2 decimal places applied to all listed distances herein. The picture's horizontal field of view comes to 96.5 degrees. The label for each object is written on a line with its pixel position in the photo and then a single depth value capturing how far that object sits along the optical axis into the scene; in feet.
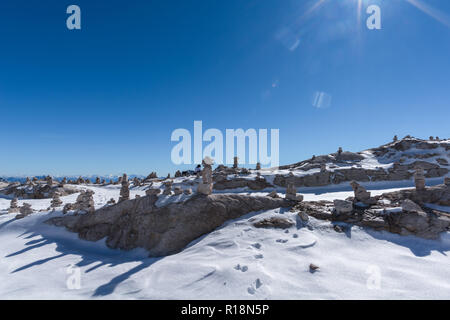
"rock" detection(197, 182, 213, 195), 43.98
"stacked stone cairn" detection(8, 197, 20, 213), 60.09
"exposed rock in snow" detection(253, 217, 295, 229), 35.06
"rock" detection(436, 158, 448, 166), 99.28
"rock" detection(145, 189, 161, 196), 47.81
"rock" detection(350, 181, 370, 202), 41.68
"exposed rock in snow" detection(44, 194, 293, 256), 37.58
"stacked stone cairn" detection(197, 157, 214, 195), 44.11
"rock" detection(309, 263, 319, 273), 23.06
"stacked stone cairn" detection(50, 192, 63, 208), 60.18
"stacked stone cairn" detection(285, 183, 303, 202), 45.11
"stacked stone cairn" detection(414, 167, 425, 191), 42.47
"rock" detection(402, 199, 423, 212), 33.65
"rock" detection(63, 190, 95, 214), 49.75
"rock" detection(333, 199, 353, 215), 37.41
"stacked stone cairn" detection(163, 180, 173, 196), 47.95
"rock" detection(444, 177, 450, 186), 42.59
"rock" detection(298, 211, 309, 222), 36.24
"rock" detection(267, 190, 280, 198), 47.94
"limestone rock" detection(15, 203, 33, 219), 52.20
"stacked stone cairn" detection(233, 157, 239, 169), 120.26
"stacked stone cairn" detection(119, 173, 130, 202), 50.44
